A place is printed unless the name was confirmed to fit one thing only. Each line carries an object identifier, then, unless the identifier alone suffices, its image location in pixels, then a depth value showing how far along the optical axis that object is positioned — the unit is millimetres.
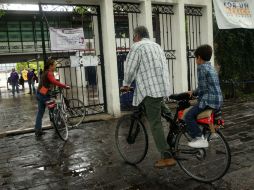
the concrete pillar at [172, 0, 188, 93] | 10481
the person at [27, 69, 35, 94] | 21781
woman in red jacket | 7348
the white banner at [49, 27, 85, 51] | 8672
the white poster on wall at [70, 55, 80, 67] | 9086
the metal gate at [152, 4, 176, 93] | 10477
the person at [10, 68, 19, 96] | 22594
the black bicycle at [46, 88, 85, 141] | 7047
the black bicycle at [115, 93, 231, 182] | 4121
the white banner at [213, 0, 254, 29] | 10562
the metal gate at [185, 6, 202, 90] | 11164
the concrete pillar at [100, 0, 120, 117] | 9094
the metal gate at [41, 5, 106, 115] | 8884
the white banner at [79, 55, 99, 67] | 9203
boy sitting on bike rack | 4177
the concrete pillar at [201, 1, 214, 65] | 11166
